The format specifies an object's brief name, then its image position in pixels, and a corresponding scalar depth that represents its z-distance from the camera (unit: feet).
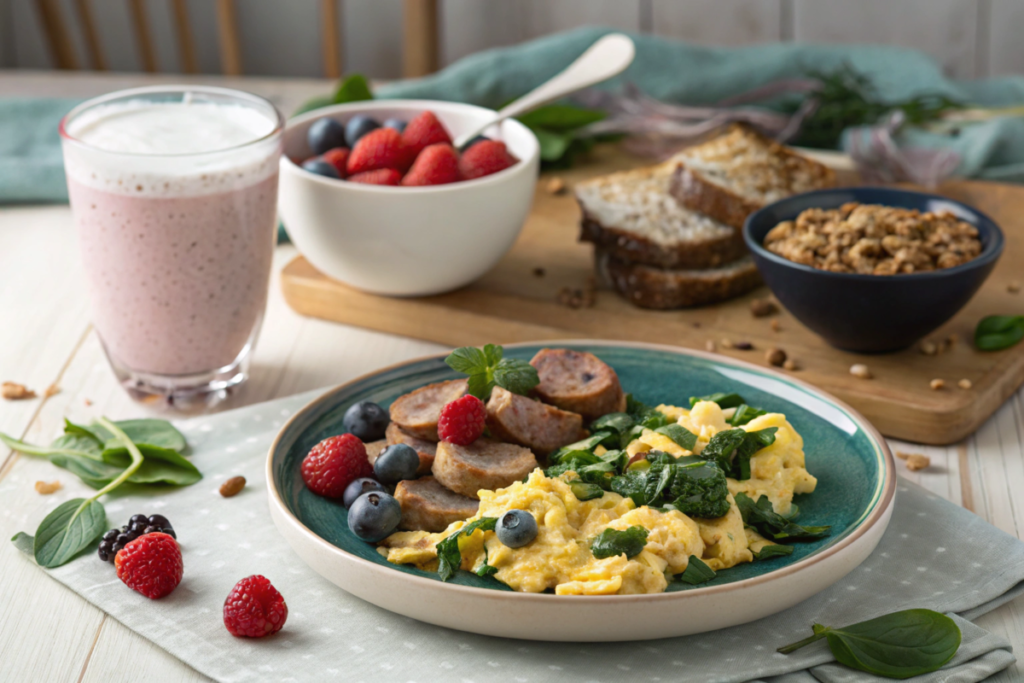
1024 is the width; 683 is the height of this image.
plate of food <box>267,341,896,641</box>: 5.62
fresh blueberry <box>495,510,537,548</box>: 5.79
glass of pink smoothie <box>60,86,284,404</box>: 8.01
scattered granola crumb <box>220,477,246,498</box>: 7.42
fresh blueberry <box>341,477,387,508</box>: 6.68
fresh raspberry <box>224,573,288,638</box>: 5.86
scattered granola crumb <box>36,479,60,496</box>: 7.52
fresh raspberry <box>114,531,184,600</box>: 6.25
